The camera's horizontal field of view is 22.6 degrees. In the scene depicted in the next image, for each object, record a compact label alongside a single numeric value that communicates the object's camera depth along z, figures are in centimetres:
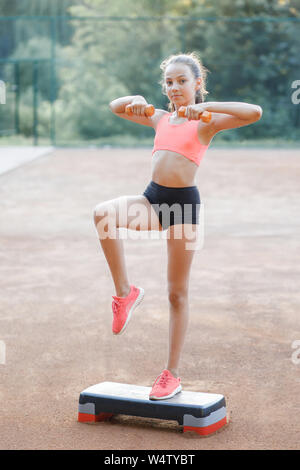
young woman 364
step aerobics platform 355
